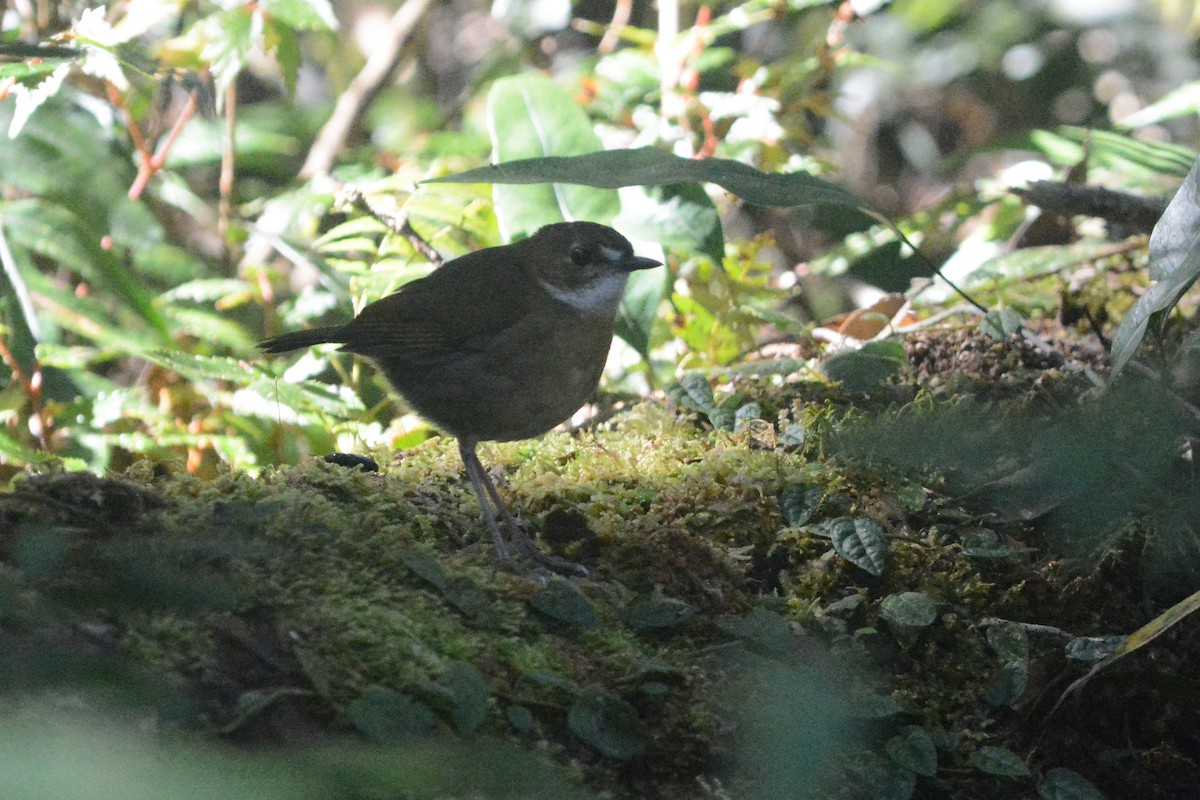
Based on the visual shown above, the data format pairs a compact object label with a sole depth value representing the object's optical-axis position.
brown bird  6.10
